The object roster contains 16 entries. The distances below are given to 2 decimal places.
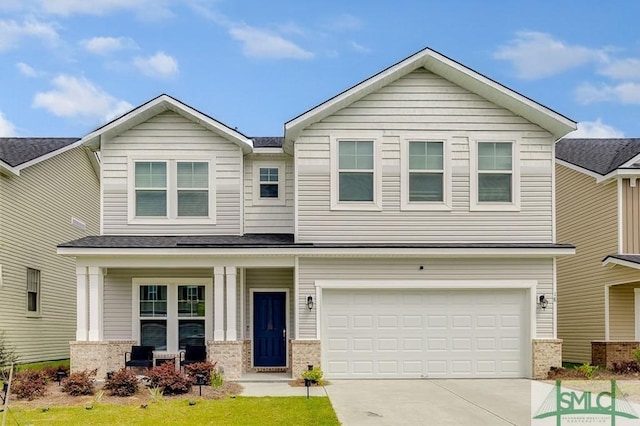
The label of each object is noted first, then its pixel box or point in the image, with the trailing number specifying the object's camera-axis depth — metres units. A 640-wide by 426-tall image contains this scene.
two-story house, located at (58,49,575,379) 17.47
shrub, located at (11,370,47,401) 14.11
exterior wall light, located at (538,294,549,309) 17.62
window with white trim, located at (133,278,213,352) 18.84
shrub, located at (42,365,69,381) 16.46
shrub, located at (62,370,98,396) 14.44
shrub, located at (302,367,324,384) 16.14
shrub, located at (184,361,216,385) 15.44
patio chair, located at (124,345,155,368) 17.80
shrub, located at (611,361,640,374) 16.98
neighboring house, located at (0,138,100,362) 20.16
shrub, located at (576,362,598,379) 16.44
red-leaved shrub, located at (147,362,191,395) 14.48
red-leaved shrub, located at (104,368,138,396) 14.32
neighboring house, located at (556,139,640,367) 20.09
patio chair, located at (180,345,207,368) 17.59
